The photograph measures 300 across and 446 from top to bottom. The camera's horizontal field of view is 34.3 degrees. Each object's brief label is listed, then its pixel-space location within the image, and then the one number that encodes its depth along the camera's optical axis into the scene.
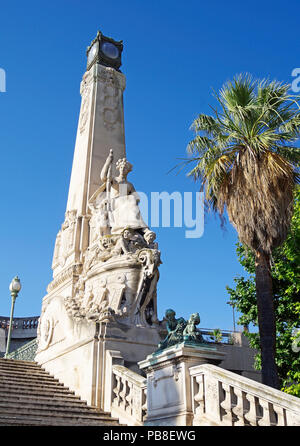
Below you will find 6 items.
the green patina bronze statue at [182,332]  8.28
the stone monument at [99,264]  12.95
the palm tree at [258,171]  10.19
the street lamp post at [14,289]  21.67
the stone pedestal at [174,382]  7.85
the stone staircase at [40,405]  10.05
